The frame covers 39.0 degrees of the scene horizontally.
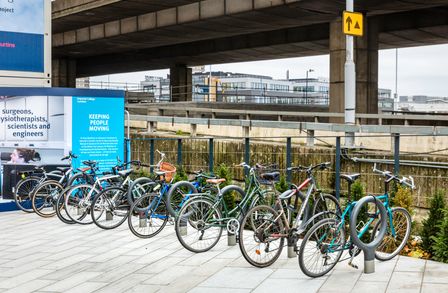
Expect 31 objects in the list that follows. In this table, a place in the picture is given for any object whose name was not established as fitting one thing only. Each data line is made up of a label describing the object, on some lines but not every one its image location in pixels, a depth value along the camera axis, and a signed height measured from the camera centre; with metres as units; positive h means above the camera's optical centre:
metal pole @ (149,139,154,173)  13.33 -0.51
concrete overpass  28.28 +5.46
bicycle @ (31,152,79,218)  11.49 -1.16
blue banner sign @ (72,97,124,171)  12.42 +0.00
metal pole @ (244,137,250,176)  11.28 -0.40
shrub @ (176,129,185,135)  24.03 -0.10
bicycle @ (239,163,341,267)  7.30 -1.11
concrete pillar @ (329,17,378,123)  28.58 +2.87
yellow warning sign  16.14 +2.74
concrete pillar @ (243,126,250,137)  20.50 -0.02
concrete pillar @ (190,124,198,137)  22.39 +0.01
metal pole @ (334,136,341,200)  10.23 -0.57
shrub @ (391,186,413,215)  8.64 -0.95
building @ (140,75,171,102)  148.98 +12.31
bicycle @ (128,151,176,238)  9.11 -1.20
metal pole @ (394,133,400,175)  9.86 -0.36
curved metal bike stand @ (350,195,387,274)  6.74 -1.17
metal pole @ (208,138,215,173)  12.02 -0.48
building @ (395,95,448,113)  83.83 +3.47
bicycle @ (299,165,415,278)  6.77 -1.22
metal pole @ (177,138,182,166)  12.56 -0.45
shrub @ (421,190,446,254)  8.01 -1.17
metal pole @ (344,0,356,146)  16.92 +1.32
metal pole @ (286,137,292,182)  10.50 -0.52
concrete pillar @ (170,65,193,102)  51.37 +3.97
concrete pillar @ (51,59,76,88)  53.00 +4.79
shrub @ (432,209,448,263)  7.48 -1.36
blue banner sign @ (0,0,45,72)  12.48 +1.89
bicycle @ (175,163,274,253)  8.16 -1.16
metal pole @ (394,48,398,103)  83.21 +6.75
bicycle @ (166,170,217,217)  9.16 -0.91
